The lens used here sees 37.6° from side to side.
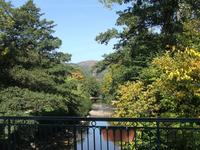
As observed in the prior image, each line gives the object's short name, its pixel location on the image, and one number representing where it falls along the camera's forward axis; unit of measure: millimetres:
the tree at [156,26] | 14431
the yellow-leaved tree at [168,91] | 10694
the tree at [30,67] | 20740
